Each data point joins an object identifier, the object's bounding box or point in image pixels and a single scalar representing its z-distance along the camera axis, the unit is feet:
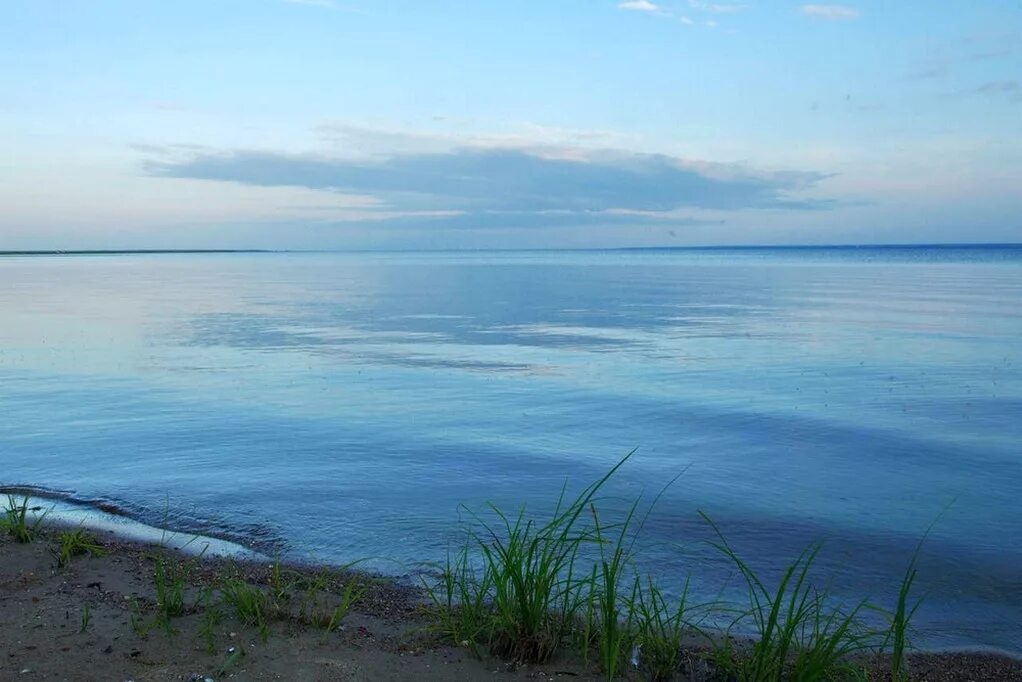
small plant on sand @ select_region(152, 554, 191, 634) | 16.60
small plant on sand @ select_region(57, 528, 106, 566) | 20.35
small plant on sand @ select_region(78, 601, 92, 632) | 16.22
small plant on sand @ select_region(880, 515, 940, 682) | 12.95
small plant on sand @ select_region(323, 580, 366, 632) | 16.41
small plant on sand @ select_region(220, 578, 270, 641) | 16.35
